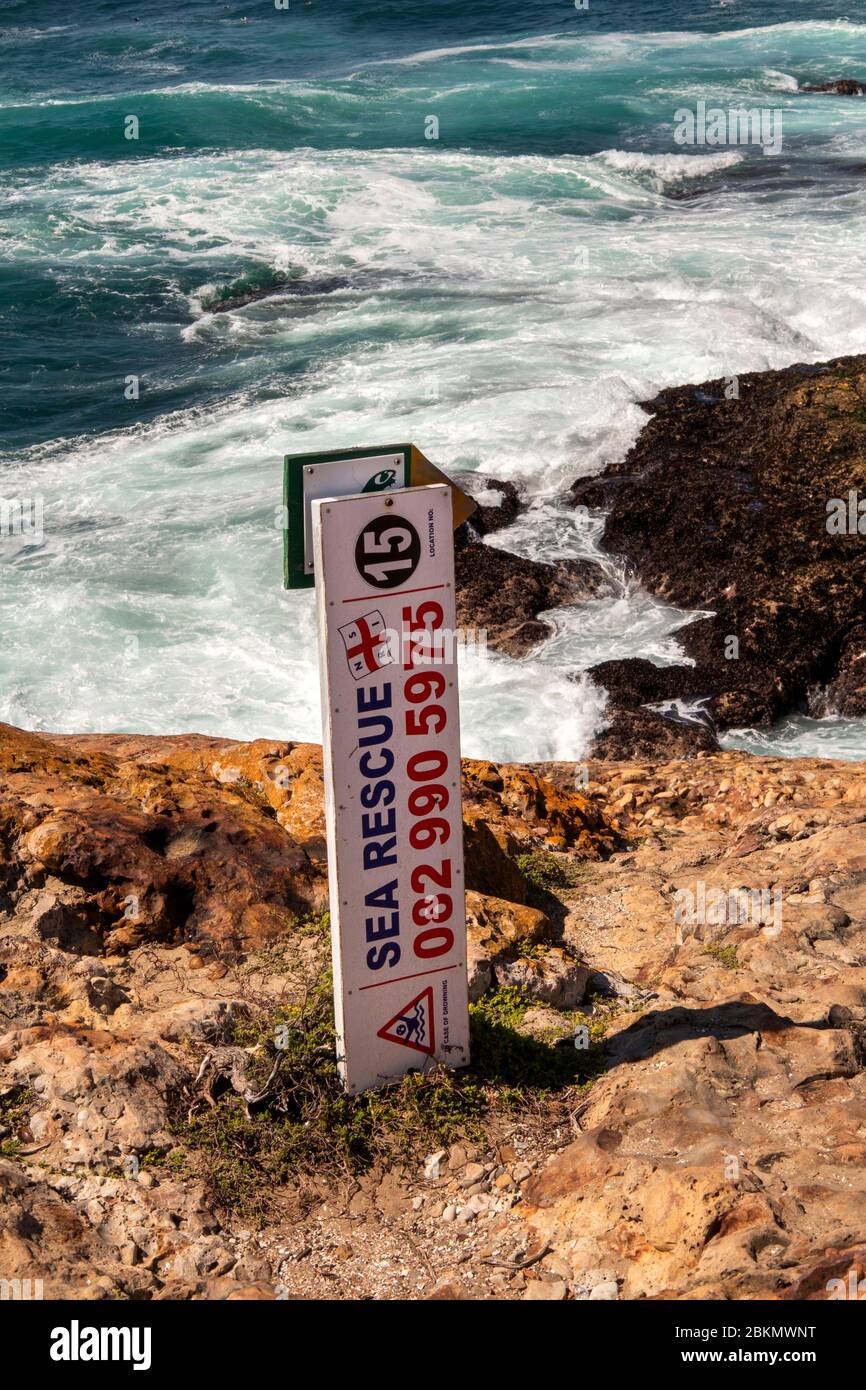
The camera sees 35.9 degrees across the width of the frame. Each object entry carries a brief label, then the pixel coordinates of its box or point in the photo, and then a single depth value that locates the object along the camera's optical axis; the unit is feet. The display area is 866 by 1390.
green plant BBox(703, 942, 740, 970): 21.24
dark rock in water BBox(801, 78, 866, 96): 114.21
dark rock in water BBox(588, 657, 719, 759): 37.63
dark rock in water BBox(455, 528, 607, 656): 43.04
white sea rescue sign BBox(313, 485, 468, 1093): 16.22
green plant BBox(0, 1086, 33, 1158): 16.24
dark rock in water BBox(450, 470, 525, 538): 48.39
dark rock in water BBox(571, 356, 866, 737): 40.50
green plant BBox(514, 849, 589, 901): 25.41
